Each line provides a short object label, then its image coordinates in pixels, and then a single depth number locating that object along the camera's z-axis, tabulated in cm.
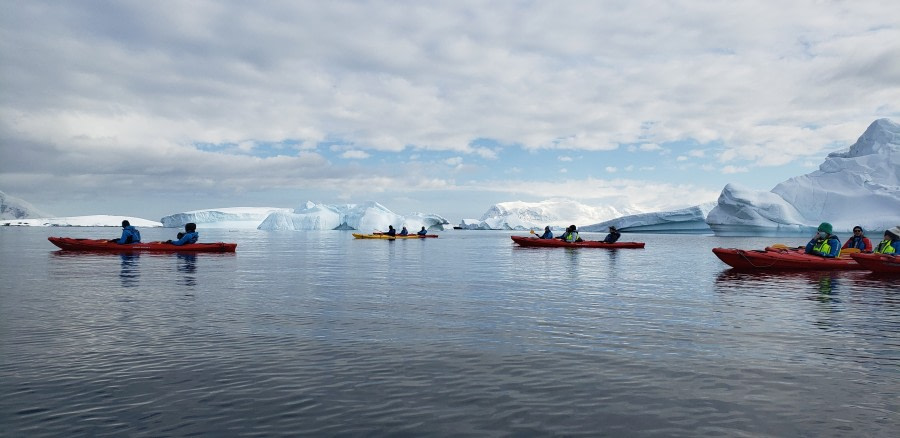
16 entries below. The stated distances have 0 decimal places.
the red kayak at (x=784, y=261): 2162
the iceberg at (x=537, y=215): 15725
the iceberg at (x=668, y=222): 7919
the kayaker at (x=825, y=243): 2142
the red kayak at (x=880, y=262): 1998
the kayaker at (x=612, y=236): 3841
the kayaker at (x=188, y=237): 2852
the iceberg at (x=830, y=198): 5831
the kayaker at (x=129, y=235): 2834
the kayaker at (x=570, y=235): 3768
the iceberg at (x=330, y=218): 9781
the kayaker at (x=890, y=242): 2091
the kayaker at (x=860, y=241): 2216
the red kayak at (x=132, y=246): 2841
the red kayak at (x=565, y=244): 3794
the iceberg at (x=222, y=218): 11631
